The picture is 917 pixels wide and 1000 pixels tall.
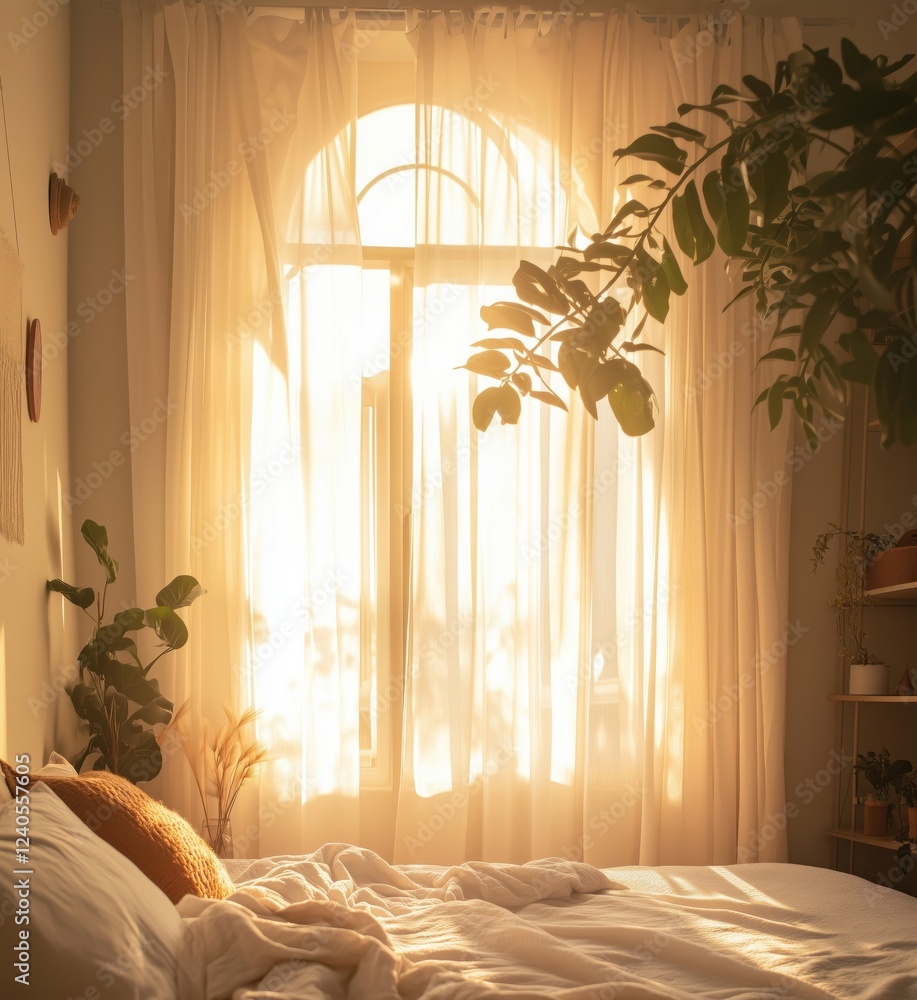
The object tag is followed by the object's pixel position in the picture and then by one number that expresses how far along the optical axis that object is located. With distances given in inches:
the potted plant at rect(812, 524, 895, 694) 142.1
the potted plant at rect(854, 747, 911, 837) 136.6
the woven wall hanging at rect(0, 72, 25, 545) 105.3
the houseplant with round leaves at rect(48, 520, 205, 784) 121.3
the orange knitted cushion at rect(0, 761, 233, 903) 73.8
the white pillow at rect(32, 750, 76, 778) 85.7
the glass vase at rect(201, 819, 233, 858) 133.4
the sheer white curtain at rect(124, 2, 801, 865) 141.9
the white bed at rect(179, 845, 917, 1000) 63.1
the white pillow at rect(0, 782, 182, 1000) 51.8
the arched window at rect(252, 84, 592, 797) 142.3
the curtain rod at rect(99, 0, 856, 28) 147.6
